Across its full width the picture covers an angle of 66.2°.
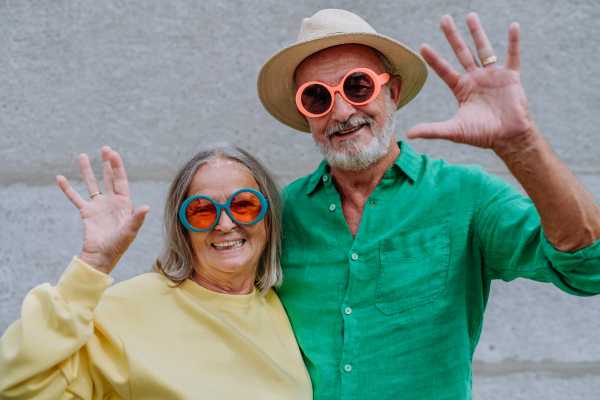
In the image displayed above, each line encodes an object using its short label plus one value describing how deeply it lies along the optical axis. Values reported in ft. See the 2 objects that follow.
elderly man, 4.50
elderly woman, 4.94
